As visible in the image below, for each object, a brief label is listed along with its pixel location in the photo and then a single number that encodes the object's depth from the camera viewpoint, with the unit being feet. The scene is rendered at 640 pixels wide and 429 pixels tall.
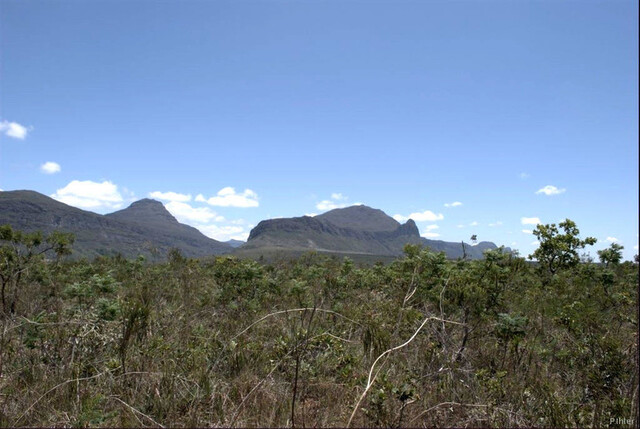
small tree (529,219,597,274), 38.34
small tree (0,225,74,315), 22.33
